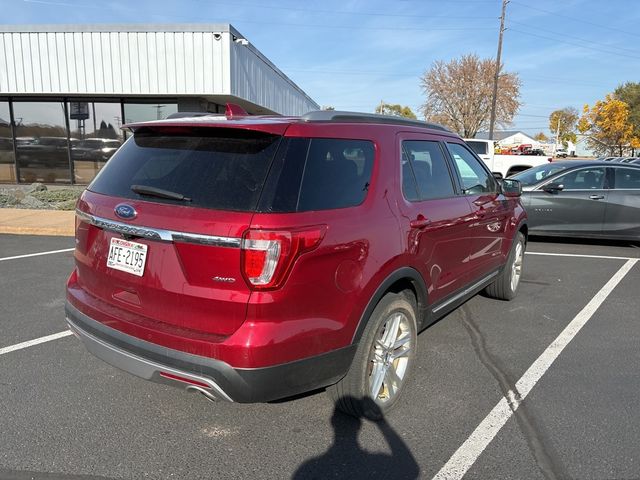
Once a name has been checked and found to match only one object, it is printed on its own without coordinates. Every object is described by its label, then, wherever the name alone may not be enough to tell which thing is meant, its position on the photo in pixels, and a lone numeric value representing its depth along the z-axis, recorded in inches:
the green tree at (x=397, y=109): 3782.0
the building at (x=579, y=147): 3529.8
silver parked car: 336.2
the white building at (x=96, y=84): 509.0
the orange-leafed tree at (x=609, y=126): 2220.7
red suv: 91.7
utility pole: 1227.8
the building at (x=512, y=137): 3981.3
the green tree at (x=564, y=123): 4060.0
